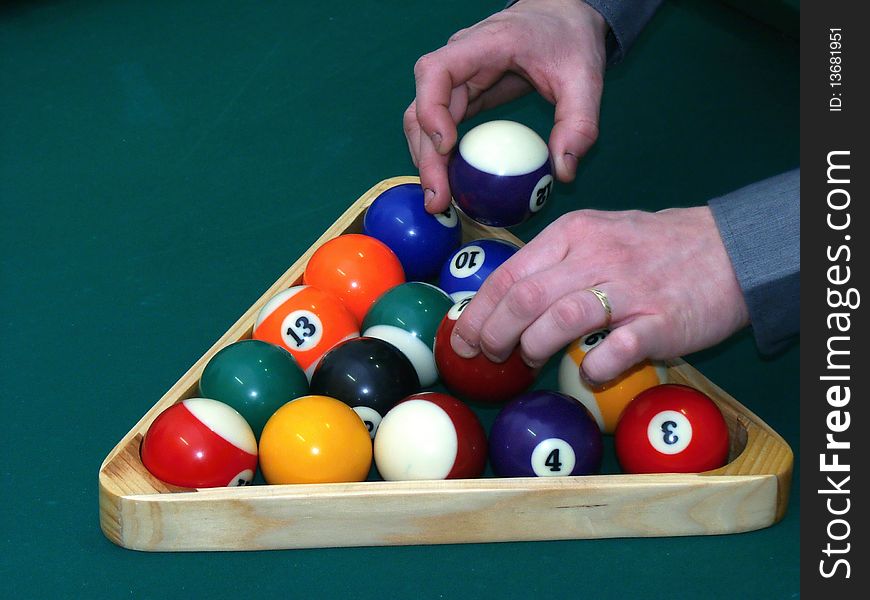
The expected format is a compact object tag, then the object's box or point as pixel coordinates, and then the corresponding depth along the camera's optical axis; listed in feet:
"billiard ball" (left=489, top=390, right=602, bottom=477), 6.55
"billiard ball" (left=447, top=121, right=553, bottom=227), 7.65
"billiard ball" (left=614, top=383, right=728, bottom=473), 6.61
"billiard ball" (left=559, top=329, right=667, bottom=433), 7.12
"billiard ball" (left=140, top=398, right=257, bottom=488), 6.41
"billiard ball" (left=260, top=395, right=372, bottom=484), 6.47
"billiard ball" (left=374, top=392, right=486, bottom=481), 6.53
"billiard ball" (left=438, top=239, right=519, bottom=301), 7.79
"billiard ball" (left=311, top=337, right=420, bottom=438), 6.95
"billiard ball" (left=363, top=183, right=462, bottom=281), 8.11
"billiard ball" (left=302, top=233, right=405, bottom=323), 7.84
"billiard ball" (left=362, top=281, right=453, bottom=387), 7.38
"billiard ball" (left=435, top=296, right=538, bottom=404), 7.00
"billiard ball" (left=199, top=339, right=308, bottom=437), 6.94
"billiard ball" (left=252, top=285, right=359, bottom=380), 7.43
